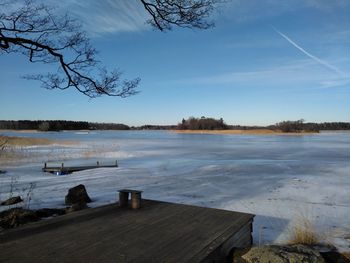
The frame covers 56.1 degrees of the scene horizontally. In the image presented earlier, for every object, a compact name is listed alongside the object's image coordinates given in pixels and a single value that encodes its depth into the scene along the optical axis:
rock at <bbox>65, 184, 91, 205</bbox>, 7.41
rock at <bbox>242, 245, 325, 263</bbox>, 3.72
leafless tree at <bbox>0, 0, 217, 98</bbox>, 5.77
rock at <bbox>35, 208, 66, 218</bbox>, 6.41
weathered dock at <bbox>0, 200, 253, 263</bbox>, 3.50
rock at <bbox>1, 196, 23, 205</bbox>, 7.43
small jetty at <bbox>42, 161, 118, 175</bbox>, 13.84
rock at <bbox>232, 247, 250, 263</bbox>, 3.95
